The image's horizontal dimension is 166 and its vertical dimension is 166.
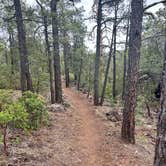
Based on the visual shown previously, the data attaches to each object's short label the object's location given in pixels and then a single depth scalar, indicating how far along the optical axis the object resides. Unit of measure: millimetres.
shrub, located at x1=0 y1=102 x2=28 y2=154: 3756
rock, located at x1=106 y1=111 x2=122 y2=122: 7894
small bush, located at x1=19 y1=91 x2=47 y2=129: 5550
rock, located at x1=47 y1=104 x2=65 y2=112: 8283
